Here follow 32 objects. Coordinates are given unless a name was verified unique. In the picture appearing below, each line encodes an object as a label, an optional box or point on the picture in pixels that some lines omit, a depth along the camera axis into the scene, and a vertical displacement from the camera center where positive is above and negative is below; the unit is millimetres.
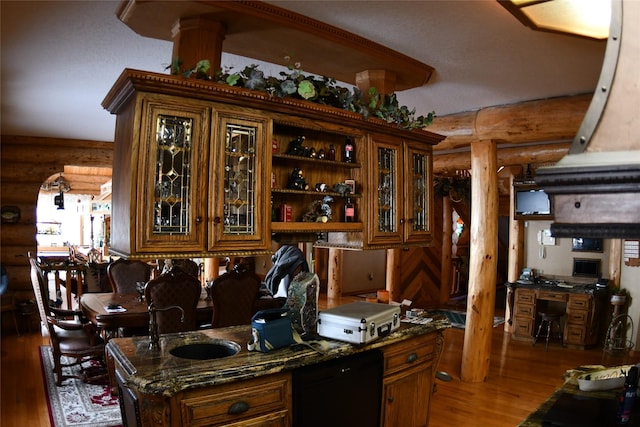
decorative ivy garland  2723 +831
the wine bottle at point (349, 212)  3504 +92
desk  6652 -1179
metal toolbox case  2809 -575
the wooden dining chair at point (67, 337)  4523 -1099
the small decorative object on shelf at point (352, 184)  3473 +286
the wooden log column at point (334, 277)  9234 -982
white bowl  2193 -708
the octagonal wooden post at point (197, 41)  2840 +1067
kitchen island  2160 -739
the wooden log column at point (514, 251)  7605 -391
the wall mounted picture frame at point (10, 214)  7047 +132
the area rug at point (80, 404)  3893 -1553
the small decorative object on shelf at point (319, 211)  3351 +96
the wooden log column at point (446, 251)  9990 -521
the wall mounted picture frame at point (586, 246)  7066 -283
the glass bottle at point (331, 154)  3484 +508
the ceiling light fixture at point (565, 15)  2596 +1176
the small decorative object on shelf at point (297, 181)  3283 +291
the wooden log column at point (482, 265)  5062 -403
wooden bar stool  6730 -1405
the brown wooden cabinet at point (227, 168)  2502 +337
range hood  1077 +159
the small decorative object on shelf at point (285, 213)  3219 +76
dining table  4336 -801
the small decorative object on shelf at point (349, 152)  3482 +517
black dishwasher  2549 -919
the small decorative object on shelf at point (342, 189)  3406 +249
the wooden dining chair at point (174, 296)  4207 -626
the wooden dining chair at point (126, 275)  5773 -605
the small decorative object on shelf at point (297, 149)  3268 +505
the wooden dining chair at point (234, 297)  4504 -675
